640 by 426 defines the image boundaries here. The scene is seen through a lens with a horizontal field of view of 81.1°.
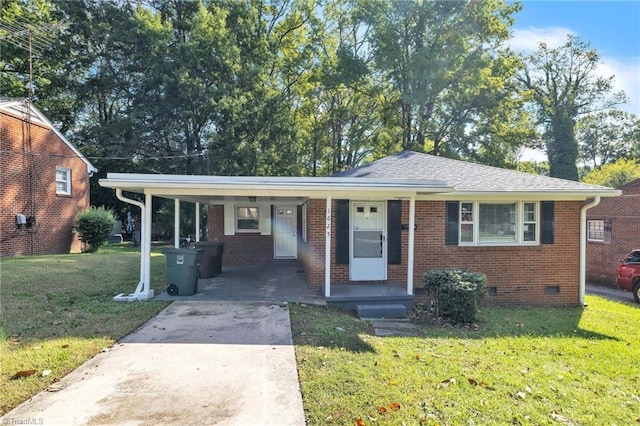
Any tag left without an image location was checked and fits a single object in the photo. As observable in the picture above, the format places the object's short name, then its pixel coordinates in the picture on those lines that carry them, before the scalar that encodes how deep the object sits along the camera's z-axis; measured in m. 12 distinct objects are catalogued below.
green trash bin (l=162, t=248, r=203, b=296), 8.07
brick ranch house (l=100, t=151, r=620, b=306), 8.83
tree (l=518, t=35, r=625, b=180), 31.52
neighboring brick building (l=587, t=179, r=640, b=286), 15.99
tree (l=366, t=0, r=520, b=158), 21.00
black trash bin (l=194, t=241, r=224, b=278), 10.55
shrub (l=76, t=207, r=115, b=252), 15.62
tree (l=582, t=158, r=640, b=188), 25.59
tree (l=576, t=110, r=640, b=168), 37.47
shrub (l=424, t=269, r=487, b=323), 6.93
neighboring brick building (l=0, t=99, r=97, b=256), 13.23
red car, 12.30
